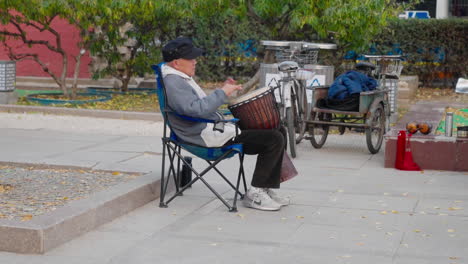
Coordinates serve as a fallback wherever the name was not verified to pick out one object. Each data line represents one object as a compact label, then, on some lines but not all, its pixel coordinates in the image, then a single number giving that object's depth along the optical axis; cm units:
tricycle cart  1486
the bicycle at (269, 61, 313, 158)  1444
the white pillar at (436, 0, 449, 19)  3615
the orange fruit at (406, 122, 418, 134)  1367
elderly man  988
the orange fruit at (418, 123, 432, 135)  1376
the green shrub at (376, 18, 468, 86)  2780
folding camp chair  1002
